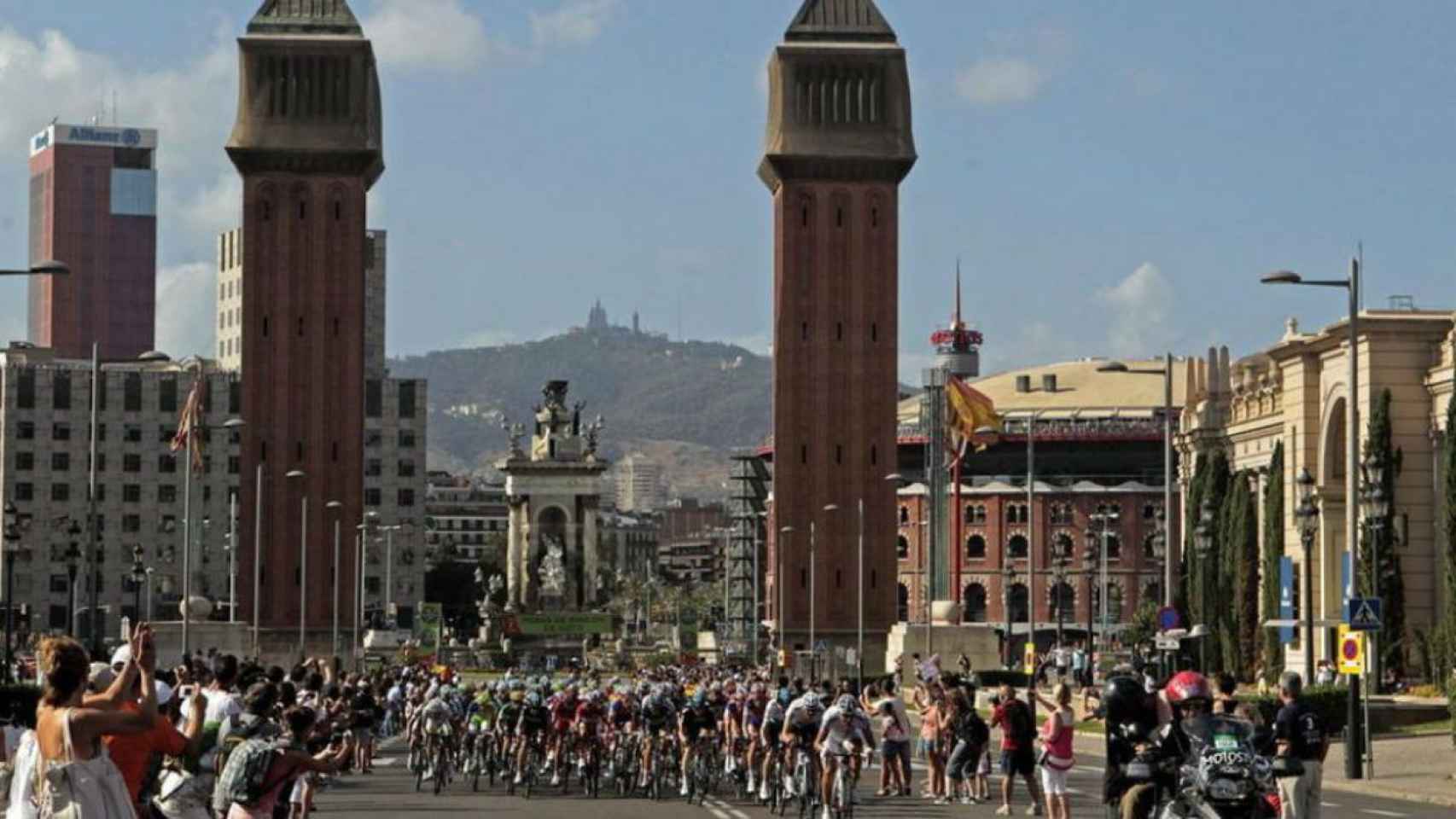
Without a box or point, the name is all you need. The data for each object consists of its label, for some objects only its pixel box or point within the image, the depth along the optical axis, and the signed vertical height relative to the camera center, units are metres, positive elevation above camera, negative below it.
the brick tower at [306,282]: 124.94 +14.41
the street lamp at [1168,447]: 69.38 +4.34
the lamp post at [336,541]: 119.38 +3.64
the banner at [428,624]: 156.12 +0.42
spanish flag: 105.50 +7.67
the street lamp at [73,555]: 79.12 +1.97
